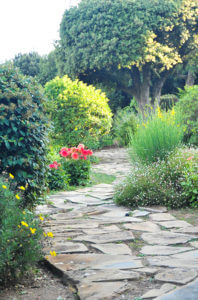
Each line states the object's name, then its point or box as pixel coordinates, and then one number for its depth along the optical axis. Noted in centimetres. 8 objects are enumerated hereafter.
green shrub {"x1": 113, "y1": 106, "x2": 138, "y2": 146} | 1505
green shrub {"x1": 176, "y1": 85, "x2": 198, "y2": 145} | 972
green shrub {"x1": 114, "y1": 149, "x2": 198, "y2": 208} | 520
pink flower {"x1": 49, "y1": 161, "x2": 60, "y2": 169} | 712
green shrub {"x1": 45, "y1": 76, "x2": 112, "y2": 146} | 1188
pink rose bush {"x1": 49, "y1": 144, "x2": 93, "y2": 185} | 774
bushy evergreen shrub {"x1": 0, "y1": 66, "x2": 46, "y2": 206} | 377
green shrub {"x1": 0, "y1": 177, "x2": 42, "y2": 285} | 246
